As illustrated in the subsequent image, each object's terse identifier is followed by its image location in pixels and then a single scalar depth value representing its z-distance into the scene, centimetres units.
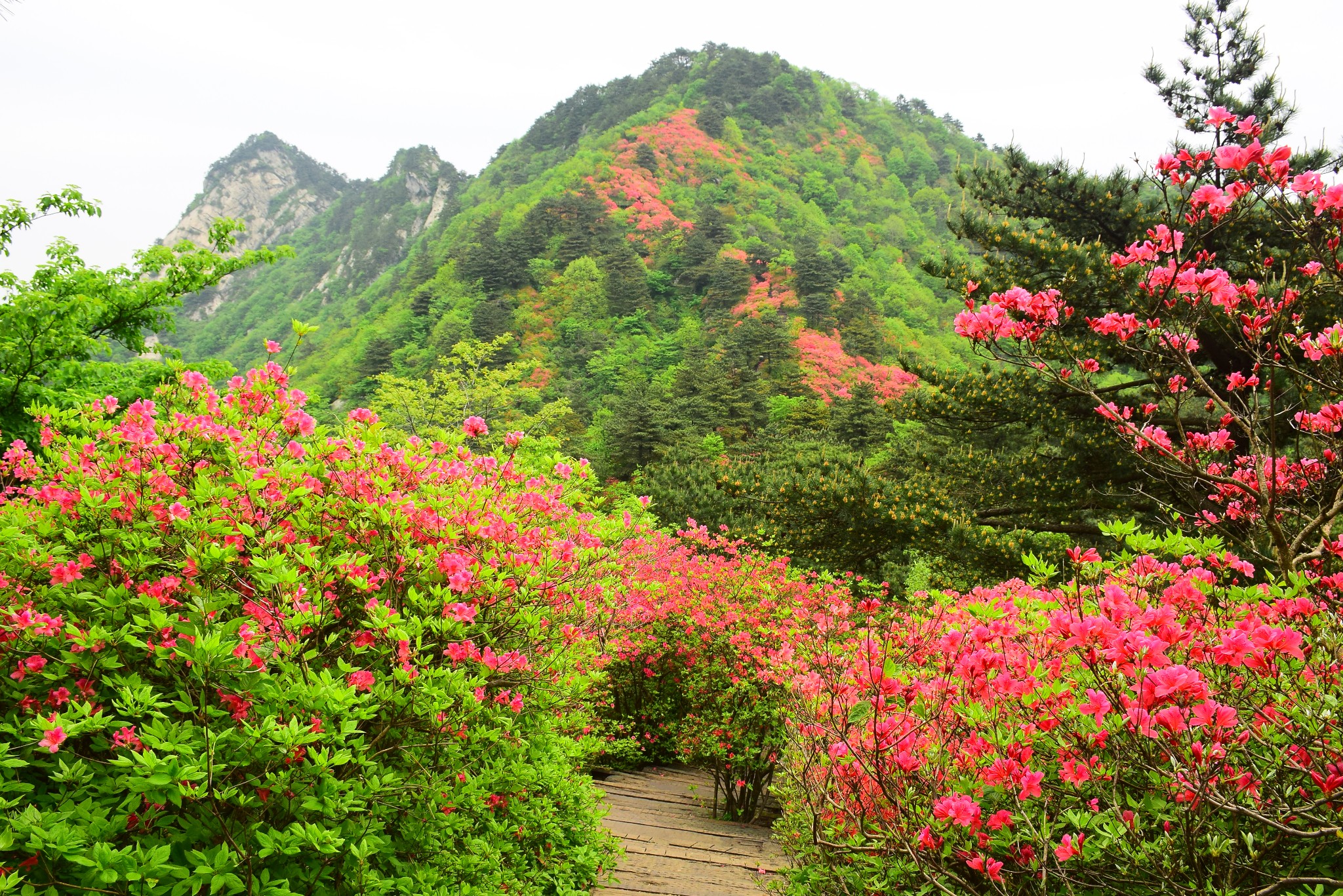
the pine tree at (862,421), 2089
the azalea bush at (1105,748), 169
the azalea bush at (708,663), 576
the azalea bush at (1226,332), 239
